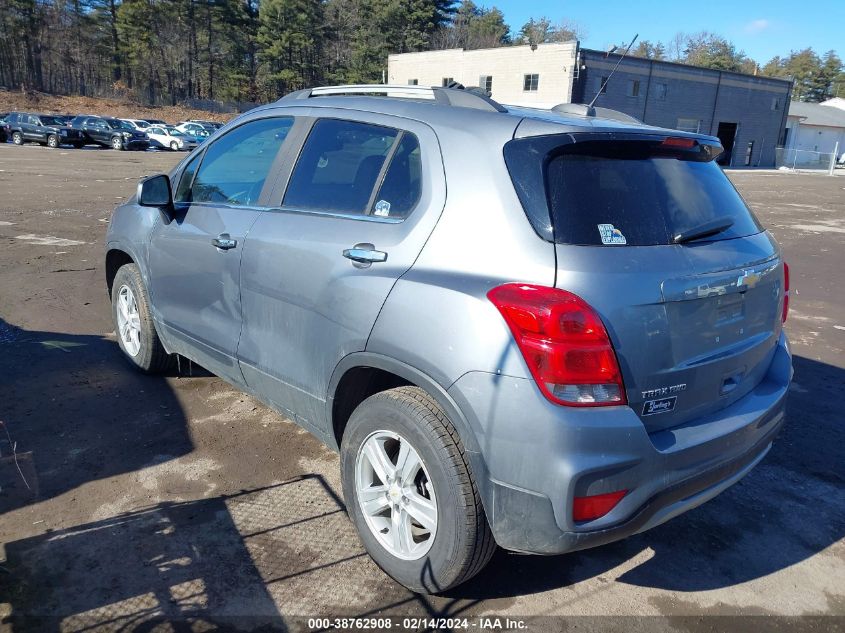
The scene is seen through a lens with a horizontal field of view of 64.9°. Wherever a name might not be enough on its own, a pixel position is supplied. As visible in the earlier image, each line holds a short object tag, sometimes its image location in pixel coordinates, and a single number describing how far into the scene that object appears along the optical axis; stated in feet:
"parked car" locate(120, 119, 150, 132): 126.10
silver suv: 7.41
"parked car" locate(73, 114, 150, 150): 117.60
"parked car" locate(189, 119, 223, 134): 132.22
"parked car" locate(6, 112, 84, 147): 116.26
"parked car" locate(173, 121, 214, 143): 126.72
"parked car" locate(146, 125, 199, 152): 121.60
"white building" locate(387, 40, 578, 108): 143.64
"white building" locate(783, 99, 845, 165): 209.15
